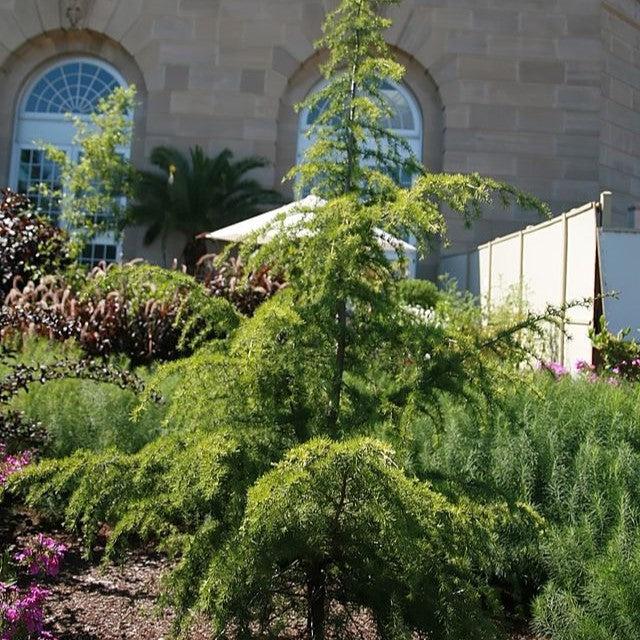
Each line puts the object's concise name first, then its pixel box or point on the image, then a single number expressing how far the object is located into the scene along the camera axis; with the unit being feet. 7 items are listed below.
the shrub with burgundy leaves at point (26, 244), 31.50
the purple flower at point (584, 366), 23.34
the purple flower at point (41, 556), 9.23
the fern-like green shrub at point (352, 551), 6.14
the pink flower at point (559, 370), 21.53
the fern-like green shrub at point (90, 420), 14.74
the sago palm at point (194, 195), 54.44
